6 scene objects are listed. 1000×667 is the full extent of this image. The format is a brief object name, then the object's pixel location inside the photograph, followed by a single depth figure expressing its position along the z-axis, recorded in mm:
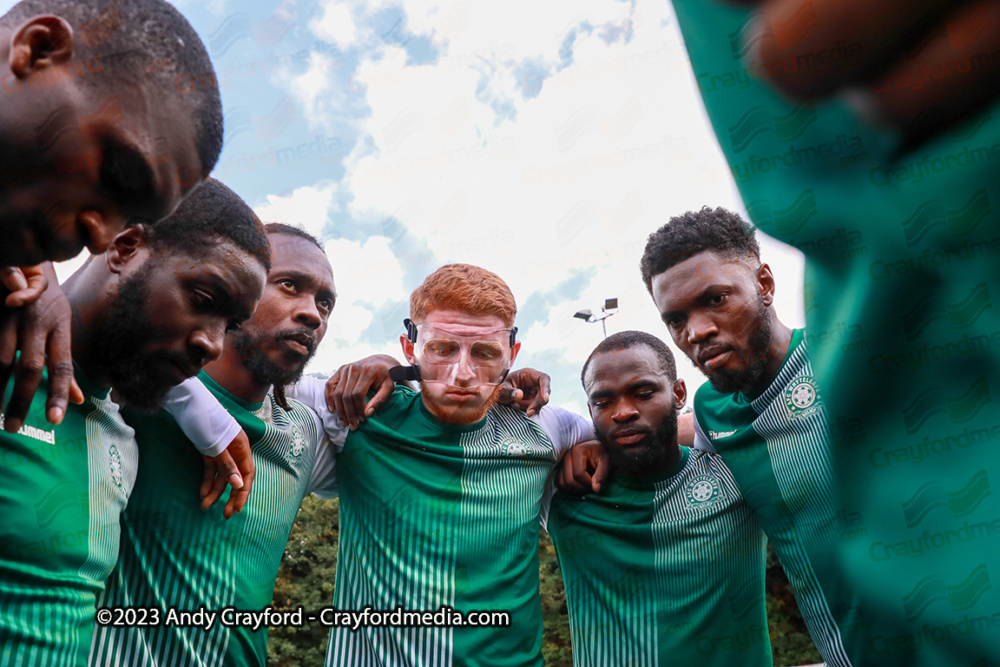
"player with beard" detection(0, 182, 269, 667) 1413
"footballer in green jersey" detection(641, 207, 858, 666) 2029
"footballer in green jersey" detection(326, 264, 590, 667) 2119
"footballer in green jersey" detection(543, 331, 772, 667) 2283
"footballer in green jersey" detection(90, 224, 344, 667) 1840
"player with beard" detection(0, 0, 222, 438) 834
